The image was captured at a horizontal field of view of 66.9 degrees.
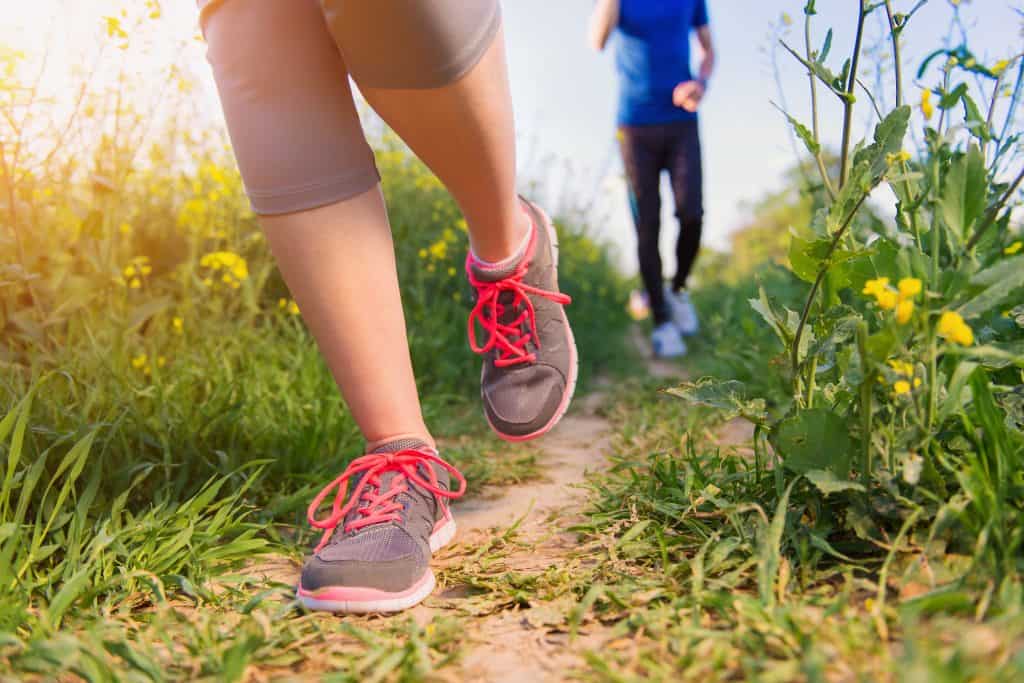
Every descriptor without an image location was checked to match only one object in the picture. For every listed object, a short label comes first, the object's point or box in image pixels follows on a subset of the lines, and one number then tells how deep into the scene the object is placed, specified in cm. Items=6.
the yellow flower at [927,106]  110
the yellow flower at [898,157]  99
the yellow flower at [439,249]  305
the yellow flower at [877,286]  92
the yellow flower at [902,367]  94
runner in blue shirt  365
